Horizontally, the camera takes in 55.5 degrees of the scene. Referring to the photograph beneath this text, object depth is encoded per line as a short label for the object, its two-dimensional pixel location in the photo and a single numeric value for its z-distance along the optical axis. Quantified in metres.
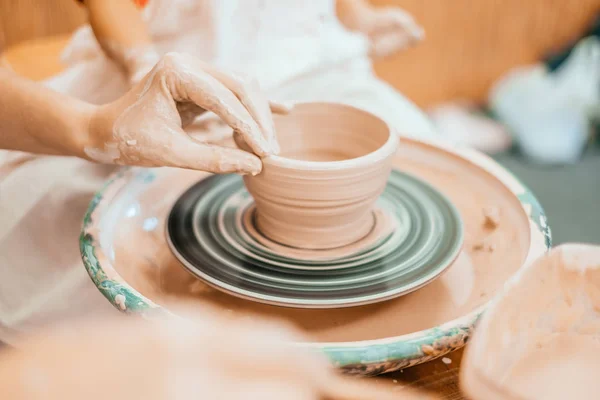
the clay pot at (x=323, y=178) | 0.76
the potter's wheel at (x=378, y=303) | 0.62
